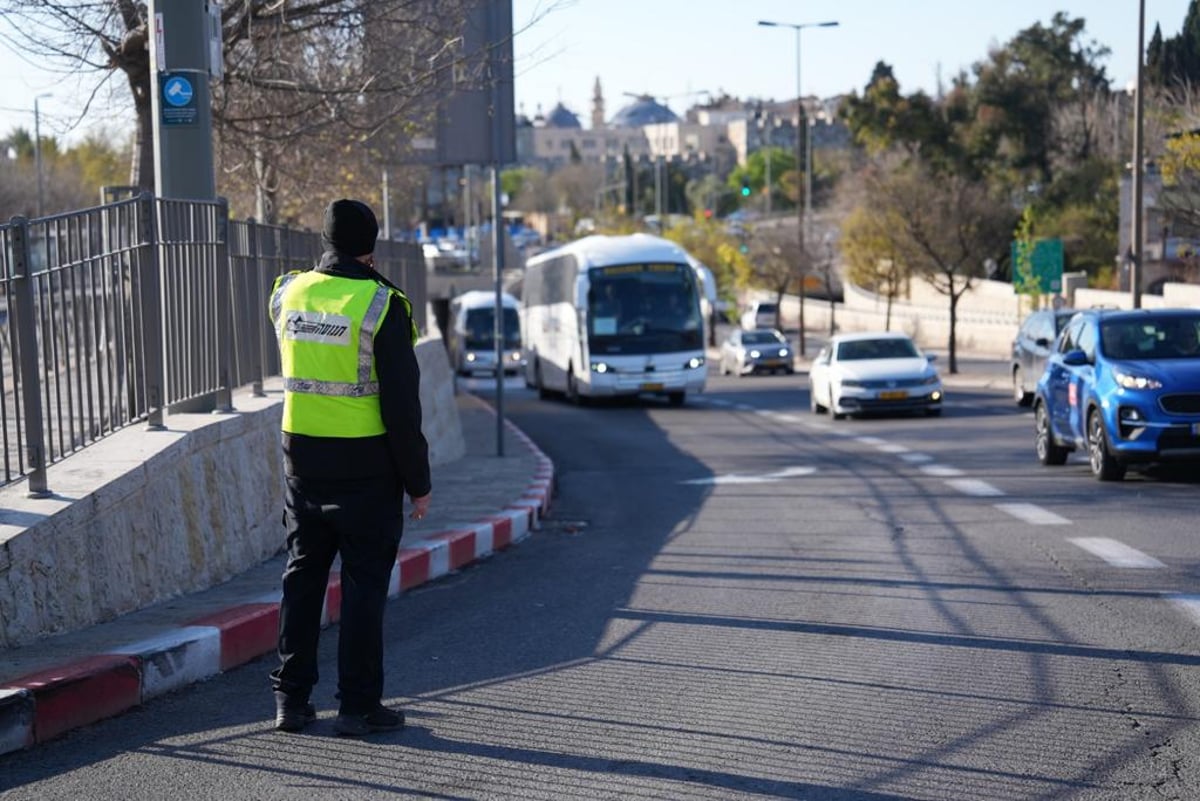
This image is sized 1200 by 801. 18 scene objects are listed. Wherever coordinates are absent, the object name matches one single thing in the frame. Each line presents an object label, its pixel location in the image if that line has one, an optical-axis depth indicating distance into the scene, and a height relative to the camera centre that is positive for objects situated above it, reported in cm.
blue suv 1449 -127
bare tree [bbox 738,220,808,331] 6969 +10
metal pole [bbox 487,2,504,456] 1738 +60
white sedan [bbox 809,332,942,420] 2712 -205
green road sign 4028 -23
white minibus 5806 -250
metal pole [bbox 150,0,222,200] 1052 +118
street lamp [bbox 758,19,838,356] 5662 +411
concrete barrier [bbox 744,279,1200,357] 4528 -217
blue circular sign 1059 +122
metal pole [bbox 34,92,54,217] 3689 +277
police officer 596 -66
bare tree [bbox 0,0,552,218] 1551 +225
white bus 3369 -116
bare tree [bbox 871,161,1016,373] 4488 +97
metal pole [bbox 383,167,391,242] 3029 +129
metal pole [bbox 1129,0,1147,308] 2944 +128
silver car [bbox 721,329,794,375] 5153 -288
